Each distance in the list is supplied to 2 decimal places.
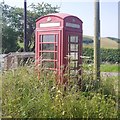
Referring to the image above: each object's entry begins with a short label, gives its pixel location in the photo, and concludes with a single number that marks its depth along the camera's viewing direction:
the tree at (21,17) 16.58
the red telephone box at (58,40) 4.90
